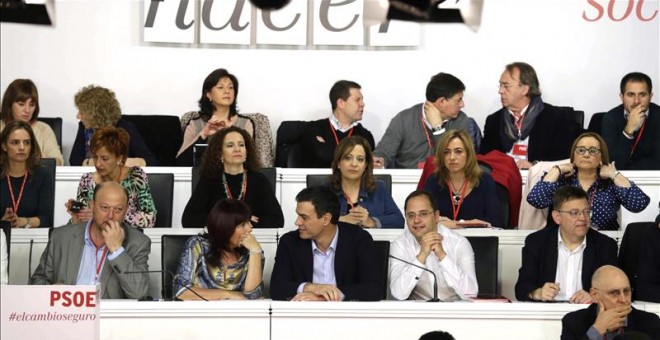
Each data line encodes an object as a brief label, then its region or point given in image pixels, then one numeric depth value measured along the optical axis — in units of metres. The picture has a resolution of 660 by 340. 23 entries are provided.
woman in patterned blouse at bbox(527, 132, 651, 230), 15.44
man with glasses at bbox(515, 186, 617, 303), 14.12
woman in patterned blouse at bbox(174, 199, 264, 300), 13.84
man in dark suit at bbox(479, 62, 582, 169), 18.30
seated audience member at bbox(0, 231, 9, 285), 13.50
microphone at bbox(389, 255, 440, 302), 13.17
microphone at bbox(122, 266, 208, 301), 13.29
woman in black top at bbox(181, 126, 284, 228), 15.74
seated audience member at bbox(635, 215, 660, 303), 13.71
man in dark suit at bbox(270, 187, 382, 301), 13.94
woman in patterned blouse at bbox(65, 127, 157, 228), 15.87
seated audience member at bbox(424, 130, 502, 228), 15.84
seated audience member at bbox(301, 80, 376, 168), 18.52
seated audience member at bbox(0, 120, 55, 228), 16.19
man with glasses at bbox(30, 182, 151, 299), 13.99
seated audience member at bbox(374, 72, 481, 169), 18.45
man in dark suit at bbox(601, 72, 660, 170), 18.34
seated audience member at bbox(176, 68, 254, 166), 18.20
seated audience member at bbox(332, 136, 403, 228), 15.91
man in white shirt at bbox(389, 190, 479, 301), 13.99
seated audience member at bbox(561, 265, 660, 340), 12.30
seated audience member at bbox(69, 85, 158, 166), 18.36
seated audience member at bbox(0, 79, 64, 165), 18.22
